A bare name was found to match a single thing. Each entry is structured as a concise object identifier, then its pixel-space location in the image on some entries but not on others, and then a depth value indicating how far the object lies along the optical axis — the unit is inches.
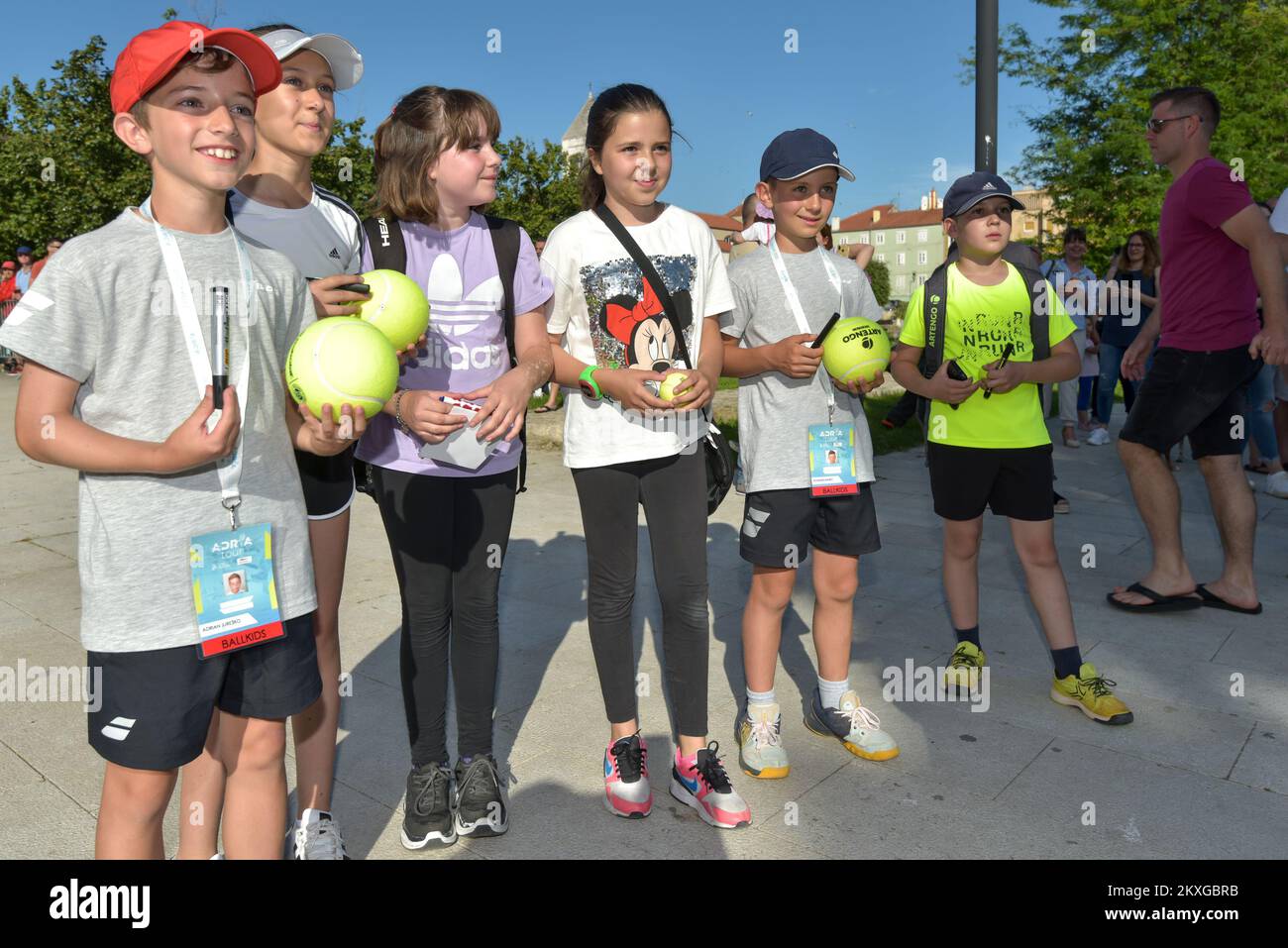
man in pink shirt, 188.2
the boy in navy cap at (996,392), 146.9
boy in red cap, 73.4
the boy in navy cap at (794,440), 131.6
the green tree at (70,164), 888.9
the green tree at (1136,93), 865.5
